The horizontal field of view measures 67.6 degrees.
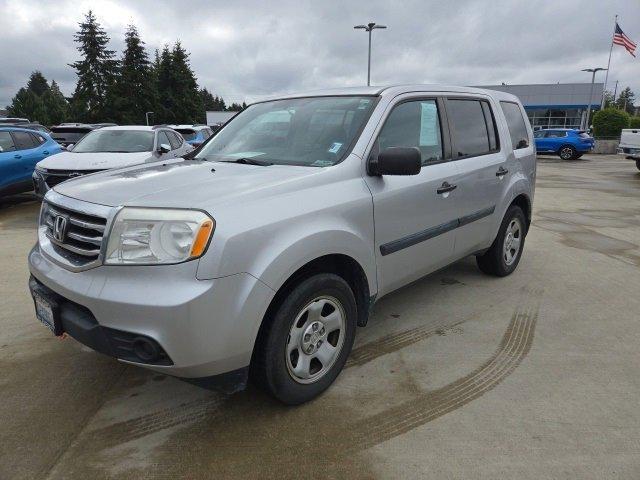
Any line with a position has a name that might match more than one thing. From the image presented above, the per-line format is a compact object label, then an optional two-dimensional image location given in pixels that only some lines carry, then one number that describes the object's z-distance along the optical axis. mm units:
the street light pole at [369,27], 25047
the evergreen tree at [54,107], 71375
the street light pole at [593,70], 36875
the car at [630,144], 15602
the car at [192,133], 14912
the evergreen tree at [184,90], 62438
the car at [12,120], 16664
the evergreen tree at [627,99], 100662
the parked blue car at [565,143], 24031
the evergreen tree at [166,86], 60375
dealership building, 48031
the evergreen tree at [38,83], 108750
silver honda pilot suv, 2129
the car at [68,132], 15188
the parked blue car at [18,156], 8531
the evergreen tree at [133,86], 51719
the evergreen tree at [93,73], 51938
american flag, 28047
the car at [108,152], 7625
